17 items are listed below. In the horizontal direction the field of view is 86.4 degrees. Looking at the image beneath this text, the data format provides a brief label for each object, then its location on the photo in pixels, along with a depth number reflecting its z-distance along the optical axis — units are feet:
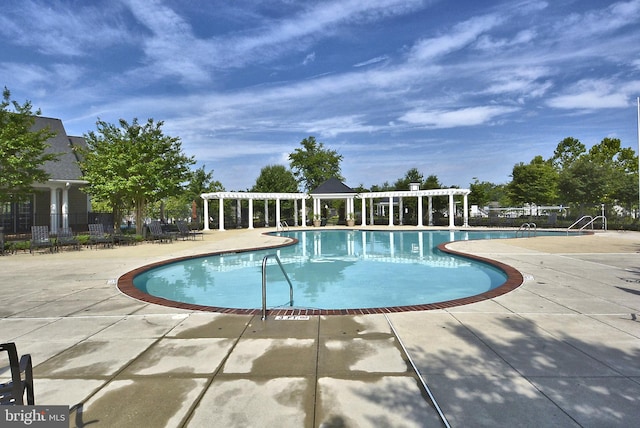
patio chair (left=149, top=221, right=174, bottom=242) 60.23
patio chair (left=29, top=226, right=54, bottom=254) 45.24
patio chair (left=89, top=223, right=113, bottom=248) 51.11
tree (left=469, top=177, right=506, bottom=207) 120.67
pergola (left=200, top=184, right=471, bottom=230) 96.12
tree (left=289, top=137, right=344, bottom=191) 165.48
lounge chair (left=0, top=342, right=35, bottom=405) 6.15
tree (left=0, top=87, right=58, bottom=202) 45.19
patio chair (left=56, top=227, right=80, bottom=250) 47.47
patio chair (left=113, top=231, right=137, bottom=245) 55.06
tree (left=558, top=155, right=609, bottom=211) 92.27
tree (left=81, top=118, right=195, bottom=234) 57.21
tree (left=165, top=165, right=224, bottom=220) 112.51
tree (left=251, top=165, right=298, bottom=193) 136.67
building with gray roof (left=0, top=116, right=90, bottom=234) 66.49
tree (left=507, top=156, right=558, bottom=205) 108.88
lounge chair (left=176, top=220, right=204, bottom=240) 65.16
